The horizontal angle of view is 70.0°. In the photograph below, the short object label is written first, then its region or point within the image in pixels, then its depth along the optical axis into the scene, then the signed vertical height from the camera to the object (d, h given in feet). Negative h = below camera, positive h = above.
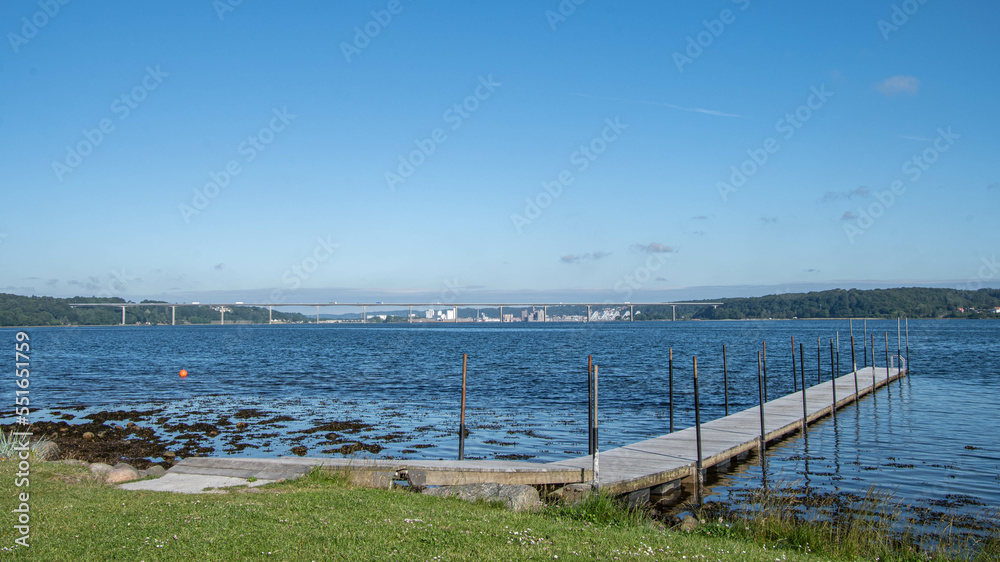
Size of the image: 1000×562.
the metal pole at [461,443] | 51.78 -10.27
